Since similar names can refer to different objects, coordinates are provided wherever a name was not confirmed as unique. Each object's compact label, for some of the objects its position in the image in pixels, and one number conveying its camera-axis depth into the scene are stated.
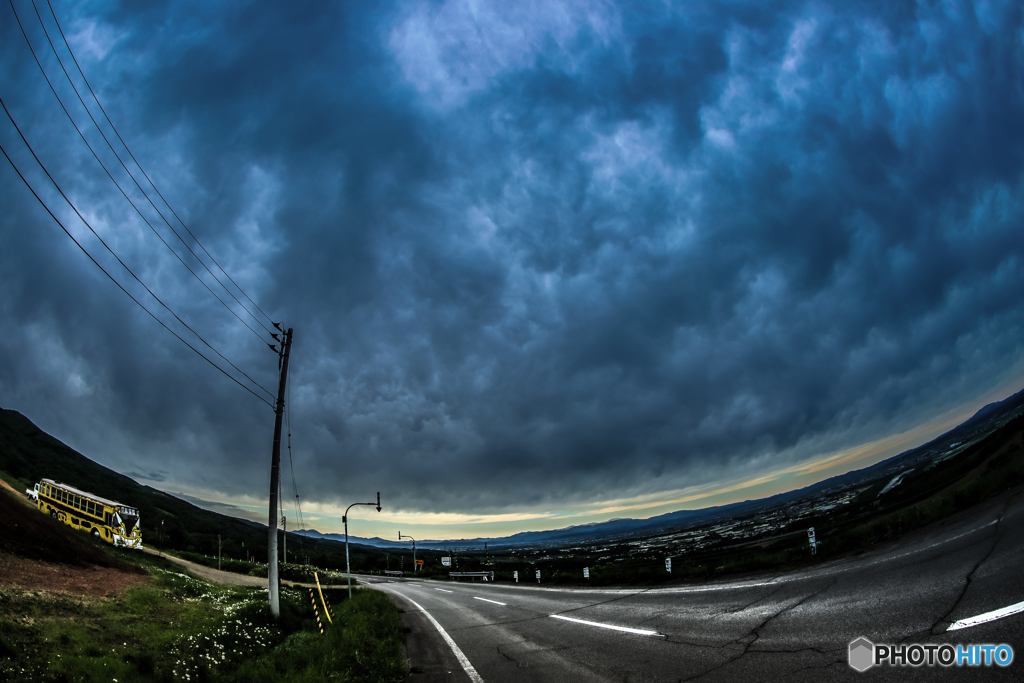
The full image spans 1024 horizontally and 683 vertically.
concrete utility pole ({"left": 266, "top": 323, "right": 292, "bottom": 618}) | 16.31
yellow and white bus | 19.62
